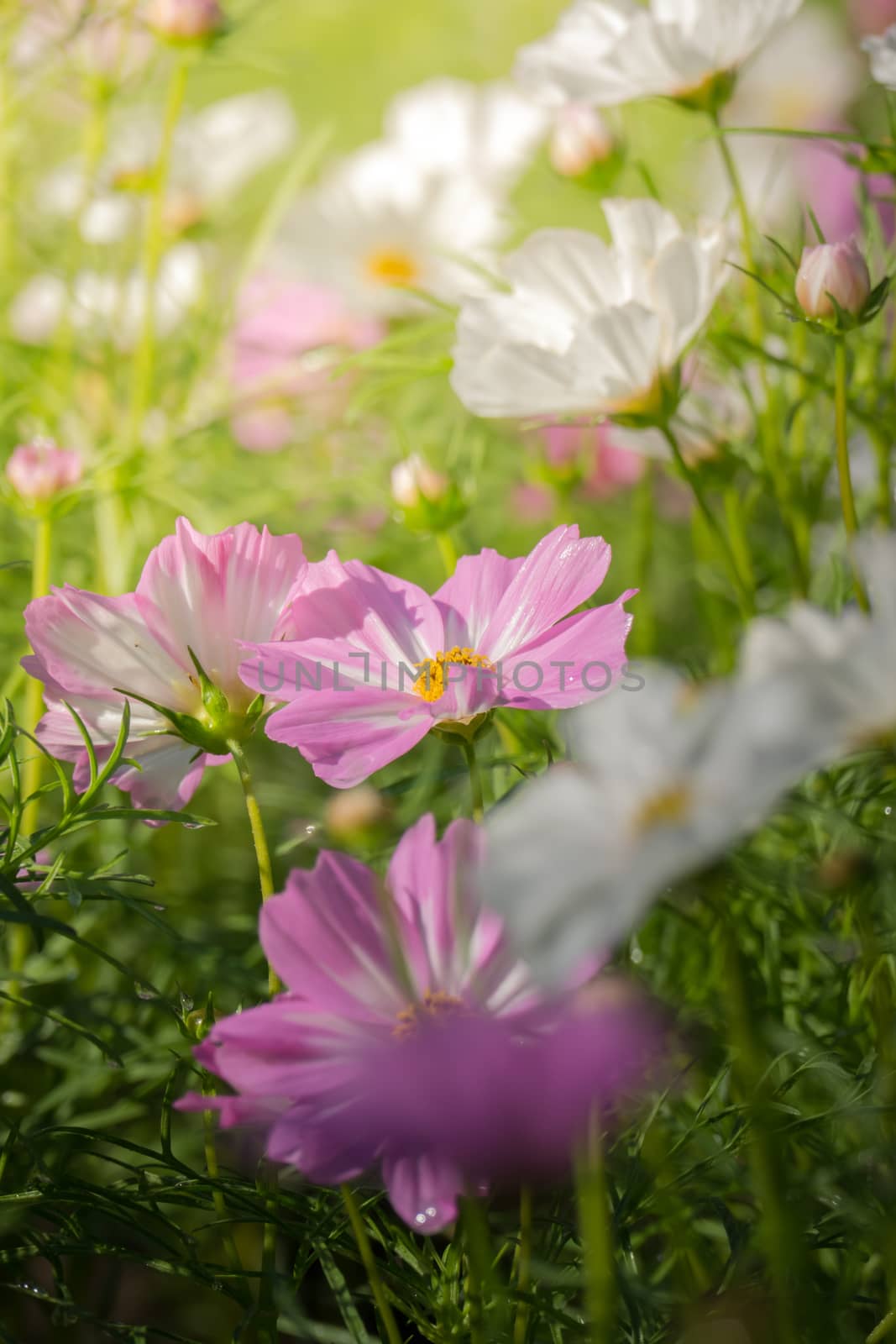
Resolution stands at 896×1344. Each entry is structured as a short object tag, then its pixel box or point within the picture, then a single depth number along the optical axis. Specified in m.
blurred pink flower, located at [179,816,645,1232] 0.85
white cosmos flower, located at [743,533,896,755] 0.83
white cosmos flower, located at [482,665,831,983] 0.82
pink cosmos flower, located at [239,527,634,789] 0.89
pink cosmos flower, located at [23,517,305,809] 0.90
